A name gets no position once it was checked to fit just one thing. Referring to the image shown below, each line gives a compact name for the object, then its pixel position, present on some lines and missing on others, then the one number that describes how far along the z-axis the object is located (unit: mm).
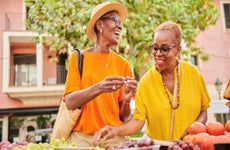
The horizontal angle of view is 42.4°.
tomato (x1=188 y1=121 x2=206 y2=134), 1738
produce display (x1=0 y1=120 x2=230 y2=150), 1350
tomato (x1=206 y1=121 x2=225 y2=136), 1705
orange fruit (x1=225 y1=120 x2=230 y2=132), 1862
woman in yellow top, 2273
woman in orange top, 2303
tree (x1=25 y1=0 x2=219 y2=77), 8711
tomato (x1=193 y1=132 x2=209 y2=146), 1597
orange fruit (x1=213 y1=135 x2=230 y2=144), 1580
